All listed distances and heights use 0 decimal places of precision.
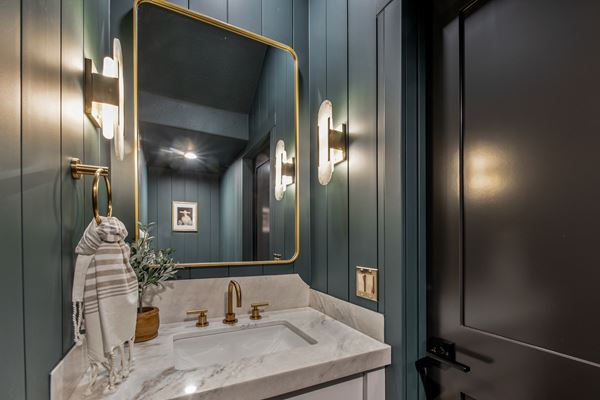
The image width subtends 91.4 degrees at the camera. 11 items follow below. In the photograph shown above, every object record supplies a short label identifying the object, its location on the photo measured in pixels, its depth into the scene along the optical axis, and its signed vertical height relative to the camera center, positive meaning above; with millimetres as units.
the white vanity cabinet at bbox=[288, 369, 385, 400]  900 -603
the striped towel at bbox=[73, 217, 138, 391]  676 -214
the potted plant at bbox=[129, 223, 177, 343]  1046 -260
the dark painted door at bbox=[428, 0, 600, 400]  655 +9
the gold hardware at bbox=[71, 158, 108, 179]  714 +88
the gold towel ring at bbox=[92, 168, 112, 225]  670 +22
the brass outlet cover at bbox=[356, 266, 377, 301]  1097 -311
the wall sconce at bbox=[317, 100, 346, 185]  1296 +263
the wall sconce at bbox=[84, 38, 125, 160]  838 +322
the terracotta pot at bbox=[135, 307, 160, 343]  1030 -435
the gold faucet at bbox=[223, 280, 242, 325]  1246 -425
